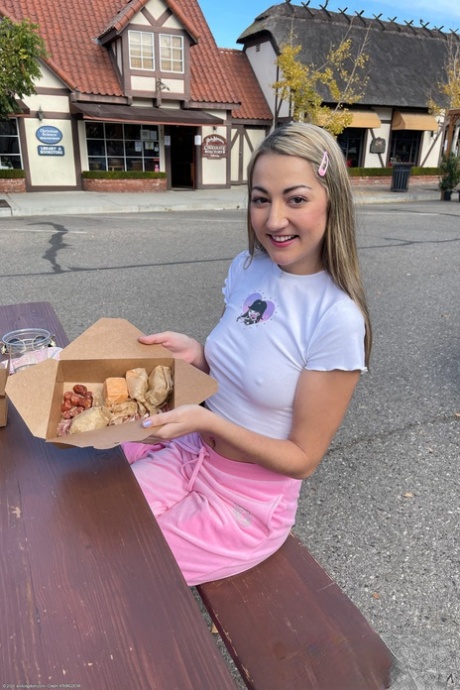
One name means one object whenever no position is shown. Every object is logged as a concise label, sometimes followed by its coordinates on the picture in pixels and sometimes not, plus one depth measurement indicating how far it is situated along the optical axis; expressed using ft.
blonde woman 4.61
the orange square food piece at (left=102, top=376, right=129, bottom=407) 4.56
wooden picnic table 2.80
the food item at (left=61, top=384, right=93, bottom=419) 4.48
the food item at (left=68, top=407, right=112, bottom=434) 4.08
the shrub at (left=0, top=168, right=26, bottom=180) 50.39
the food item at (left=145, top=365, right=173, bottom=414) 4.51
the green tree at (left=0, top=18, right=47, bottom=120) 36.50
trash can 62.54
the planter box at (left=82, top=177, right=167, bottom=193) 54.70
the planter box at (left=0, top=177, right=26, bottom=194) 50.96
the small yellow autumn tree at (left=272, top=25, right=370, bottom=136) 60.70
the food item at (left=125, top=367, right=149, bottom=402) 4.59
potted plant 54.95
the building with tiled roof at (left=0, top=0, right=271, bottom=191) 51.29
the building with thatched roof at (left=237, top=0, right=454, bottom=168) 68.28
